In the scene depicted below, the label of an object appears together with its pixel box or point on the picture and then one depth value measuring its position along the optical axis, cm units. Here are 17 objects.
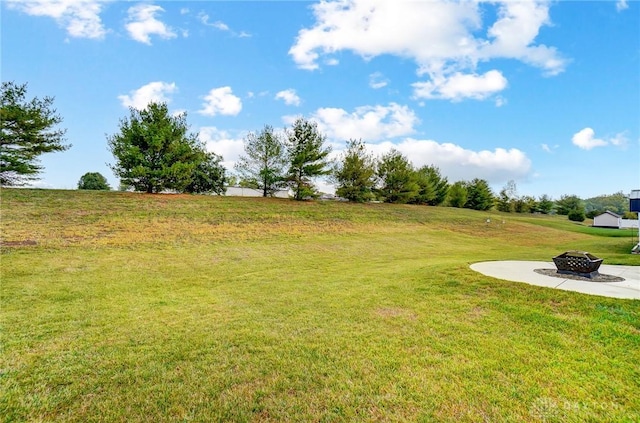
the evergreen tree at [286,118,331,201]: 2769
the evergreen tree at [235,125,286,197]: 2756
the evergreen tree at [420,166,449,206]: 4706
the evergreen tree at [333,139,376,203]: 3297
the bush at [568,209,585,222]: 5346
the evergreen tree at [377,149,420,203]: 3805
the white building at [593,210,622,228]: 4431
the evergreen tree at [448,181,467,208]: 5028
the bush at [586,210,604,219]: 5403
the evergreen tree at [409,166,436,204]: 4234
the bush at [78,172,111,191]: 4766
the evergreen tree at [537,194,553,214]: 6000
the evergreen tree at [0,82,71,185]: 1853
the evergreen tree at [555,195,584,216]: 6128
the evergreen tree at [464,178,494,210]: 5228
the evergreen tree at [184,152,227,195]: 3722
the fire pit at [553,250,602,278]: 655
